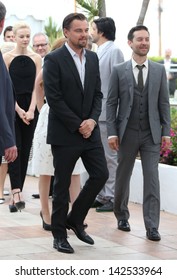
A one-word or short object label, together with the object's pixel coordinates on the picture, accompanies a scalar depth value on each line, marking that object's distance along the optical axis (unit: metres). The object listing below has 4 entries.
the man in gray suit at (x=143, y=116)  9.42
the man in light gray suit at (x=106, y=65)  11.20
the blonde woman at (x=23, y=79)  11.53
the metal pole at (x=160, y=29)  61.69
